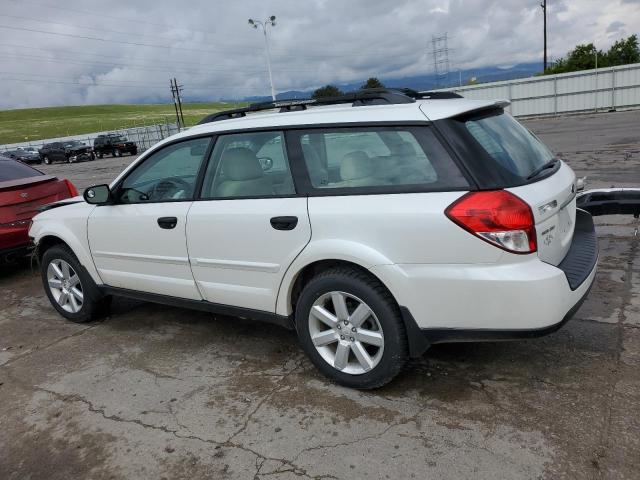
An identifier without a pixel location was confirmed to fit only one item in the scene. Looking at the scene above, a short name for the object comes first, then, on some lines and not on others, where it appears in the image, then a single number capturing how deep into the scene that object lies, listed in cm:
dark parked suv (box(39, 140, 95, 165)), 3866
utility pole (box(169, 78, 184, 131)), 5878
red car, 621
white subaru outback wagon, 271
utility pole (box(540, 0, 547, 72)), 4400
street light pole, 3484
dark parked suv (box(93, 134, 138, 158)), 3772
